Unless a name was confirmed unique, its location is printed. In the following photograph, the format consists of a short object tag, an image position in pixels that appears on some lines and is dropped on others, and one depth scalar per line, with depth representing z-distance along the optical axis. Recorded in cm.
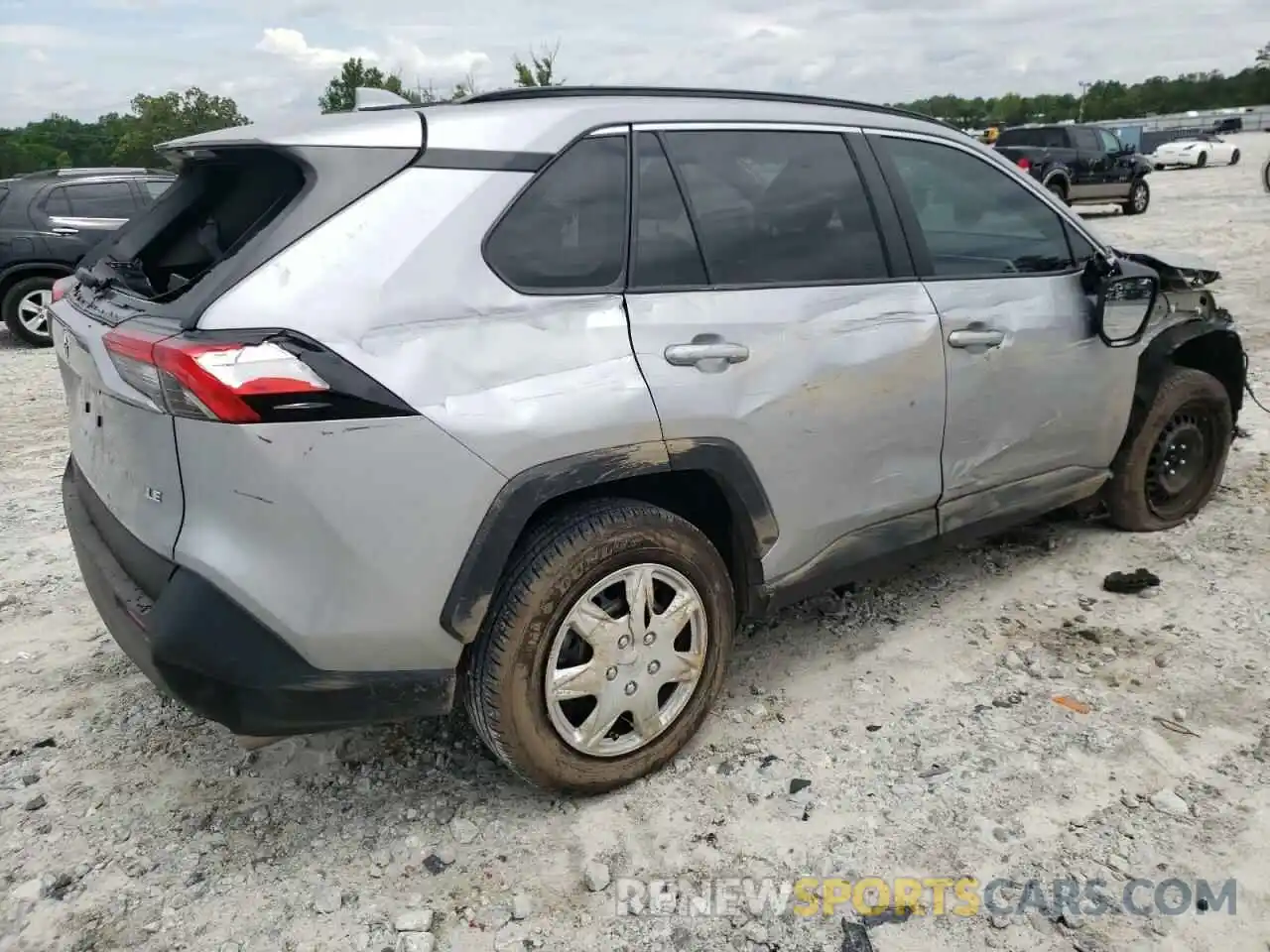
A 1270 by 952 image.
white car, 3525
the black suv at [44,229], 974
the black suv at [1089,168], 1927
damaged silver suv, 212
